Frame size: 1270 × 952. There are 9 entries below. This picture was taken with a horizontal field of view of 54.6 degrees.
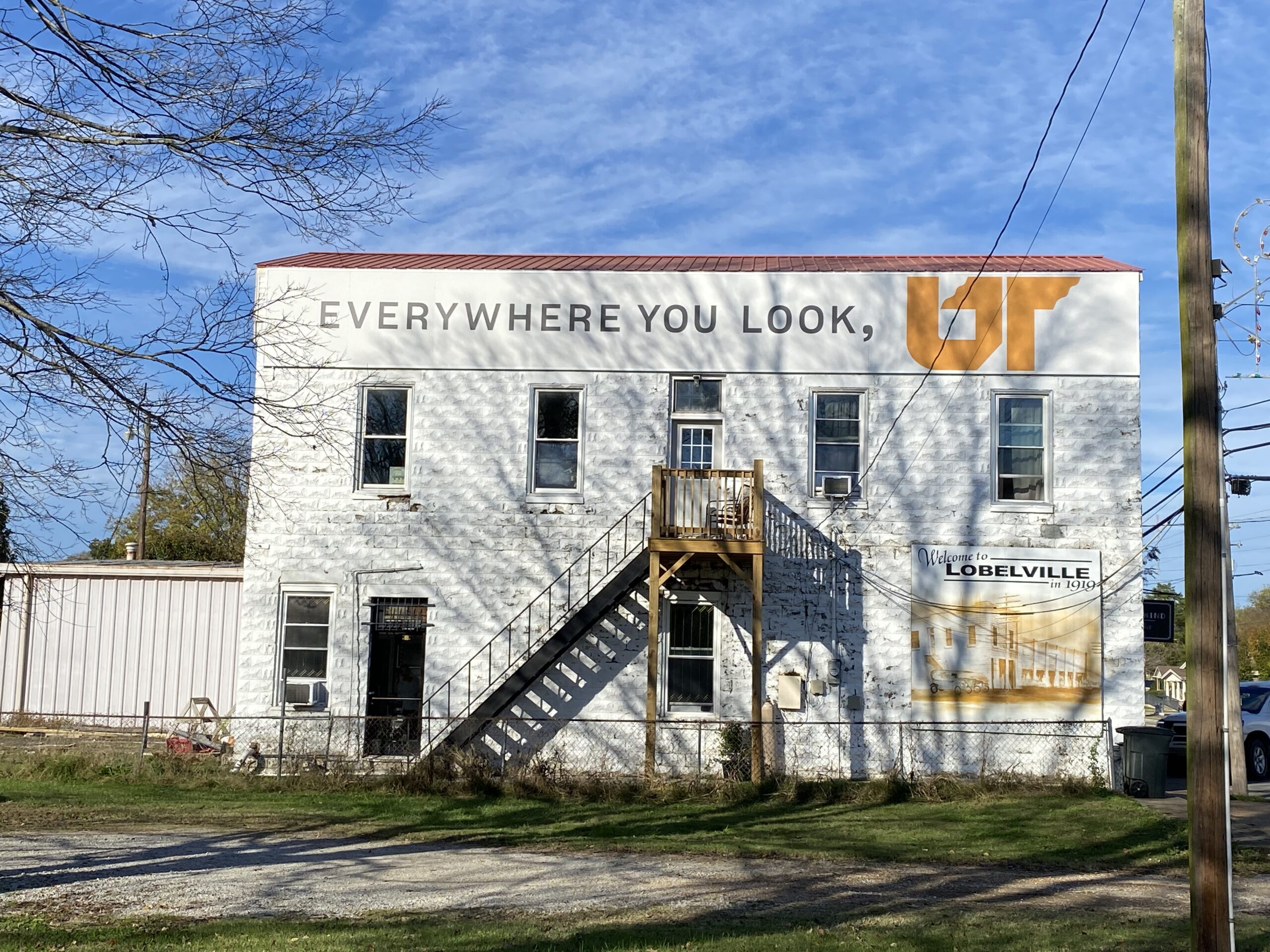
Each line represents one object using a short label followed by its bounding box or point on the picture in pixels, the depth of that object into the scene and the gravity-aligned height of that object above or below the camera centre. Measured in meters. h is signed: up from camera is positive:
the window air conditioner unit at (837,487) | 19.97 +2.30
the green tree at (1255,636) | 55.47 +0.09
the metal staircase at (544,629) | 19.08 -0.06
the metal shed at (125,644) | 23.42 -0.51
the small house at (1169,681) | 67.31 -2.55
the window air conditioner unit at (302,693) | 20.14 -1.18
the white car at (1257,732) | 22.31 -1.72
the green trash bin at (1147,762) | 18.27 -1.87
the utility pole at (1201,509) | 8.10 +0.86
